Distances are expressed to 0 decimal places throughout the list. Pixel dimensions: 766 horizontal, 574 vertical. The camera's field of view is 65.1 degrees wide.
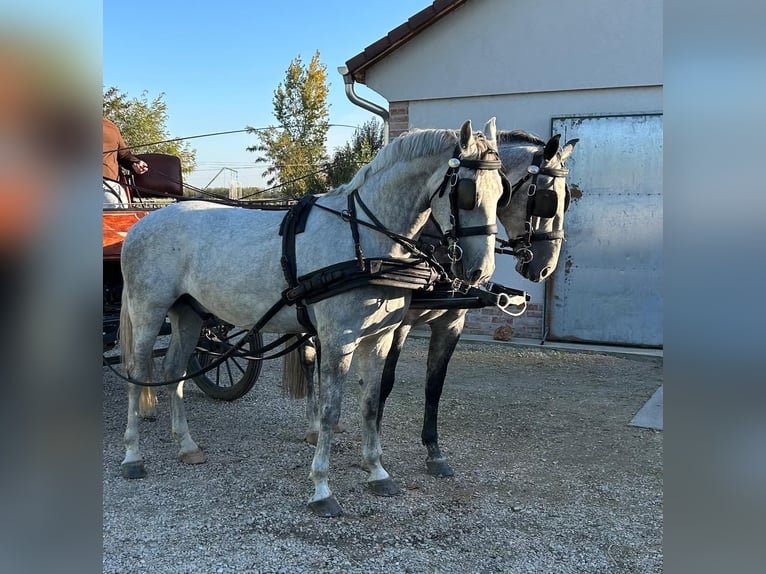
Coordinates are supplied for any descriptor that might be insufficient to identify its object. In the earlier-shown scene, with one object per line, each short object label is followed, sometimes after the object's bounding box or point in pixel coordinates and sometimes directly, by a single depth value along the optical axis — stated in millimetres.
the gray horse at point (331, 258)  2768
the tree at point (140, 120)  20234
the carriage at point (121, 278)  4293
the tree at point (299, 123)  27219
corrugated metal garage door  6898
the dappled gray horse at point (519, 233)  3299
